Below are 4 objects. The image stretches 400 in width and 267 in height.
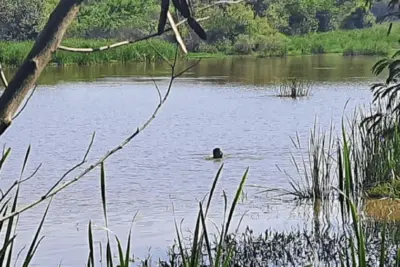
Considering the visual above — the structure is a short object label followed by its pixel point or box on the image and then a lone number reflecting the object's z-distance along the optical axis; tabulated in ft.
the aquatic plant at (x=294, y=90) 212.64
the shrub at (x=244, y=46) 415.25
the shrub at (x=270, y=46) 404.29
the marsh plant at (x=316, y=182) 137.61
